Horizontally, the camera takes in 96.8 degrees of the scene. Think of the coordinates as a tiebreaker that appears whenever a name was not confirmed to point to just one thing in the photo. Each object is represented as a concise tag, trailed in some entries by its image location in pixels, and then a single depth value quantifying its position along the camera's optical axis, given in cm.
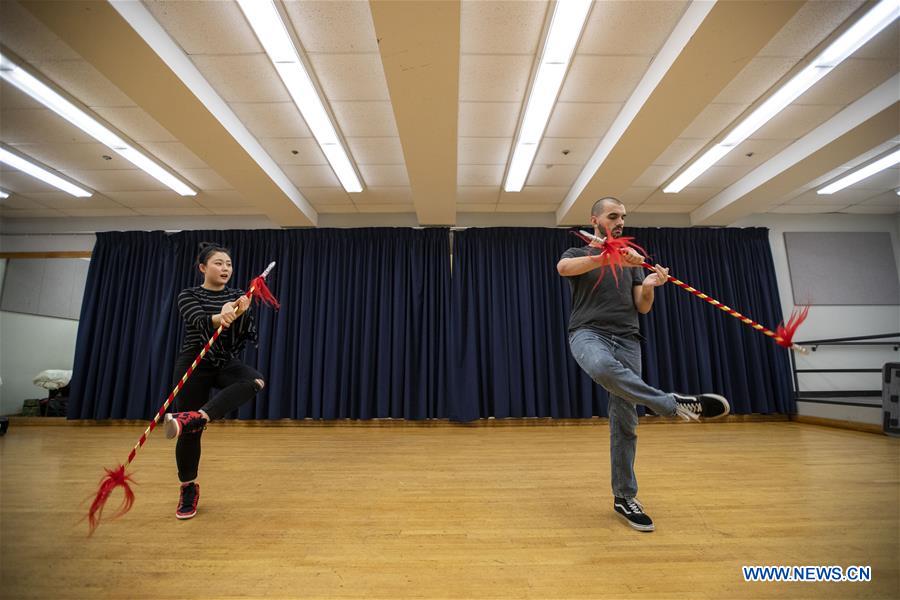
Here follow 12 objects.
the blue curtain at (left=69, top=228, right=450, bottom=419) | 546
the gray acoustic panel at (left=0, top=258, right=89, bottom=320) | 669
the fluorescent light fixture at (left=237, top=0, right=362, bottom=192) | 263
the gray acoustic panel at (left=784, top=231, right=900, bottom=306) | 589
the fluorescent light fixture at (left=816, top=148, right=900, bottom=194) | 443
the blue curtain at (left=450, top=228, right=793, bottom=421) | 549
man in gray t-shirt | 176
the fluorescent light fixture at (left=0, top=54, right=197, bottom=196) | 312
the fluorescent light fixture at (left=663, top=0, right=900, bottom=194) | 273
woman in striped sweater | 197
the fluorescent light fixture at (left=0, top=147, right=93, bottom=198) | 432
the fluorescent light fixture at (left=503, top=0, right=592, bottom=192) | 262
